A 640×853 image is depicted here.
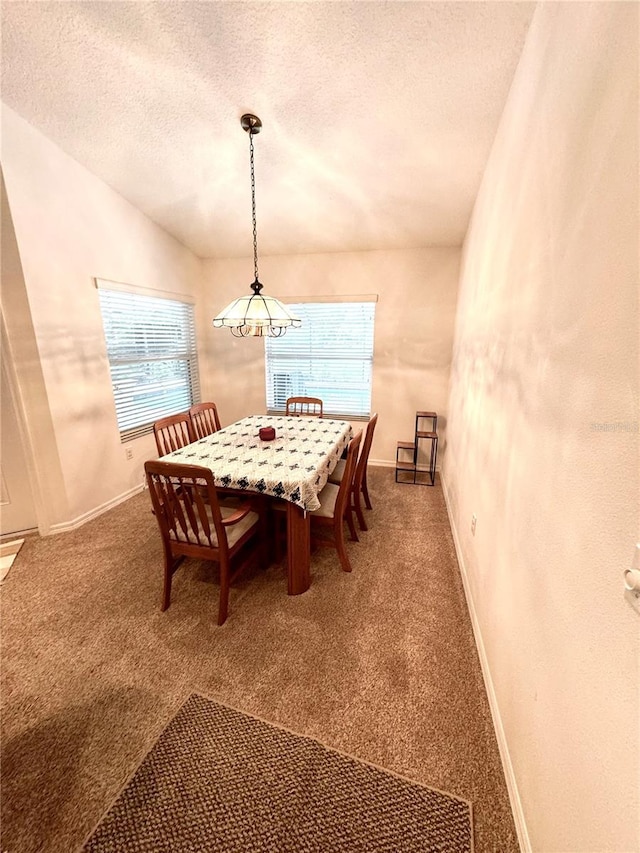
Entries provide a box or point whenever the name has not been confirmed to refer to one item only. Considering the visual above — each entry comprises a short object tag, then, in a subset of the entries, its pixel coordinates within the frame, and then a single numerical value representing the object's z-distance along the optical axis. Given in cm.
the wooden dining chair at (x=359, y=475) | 216
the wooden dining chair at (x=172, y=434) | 223
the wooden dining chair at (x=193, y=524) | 148
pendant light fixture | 191
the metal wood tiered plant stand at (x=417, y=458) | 349
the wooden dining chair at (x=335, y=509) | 188
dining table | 174
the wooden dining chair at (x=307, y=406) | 341
